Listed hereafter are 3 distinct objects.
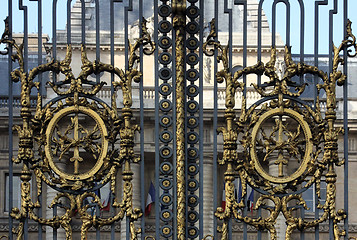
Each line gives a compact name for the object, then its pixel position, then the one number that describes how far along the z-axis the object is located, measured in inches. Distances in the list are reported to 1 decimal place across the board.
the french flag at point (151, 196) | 1322.6
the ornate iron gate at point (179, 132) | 480.7
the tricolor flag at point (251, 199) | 1300.9
